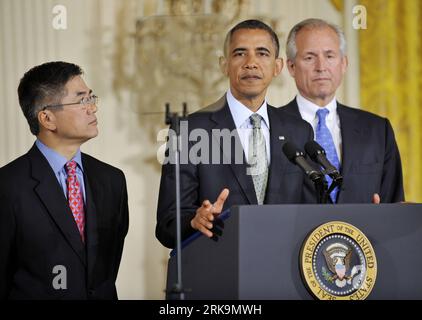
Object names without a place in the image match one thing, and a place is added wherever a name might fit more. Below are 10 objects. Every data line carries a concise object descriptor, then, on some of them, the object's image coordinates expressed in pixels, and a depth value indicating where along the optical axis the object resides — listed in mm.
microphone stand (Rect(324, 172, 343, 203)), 5100
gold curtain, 9211
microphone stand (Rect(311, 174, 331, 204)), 5172
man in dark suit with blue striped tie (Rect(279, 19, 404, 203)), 6879
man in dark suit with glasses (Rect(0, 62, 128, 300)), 6055
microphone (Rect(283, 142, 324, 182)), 5012
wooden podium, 4695
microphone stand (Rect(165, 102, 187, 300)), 4656
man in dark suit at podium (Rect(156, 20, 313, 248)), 6223
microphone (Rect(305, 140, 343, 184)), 5098
